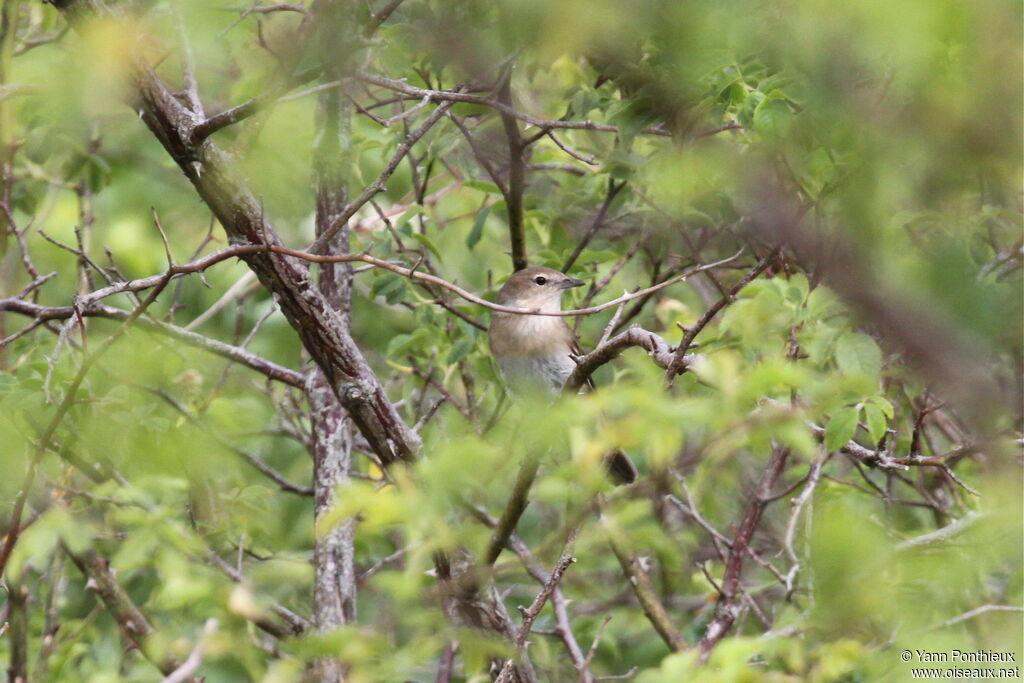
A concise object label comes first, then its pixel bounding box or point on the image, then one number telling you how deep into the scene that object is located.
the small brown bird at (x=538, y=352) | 11.87
